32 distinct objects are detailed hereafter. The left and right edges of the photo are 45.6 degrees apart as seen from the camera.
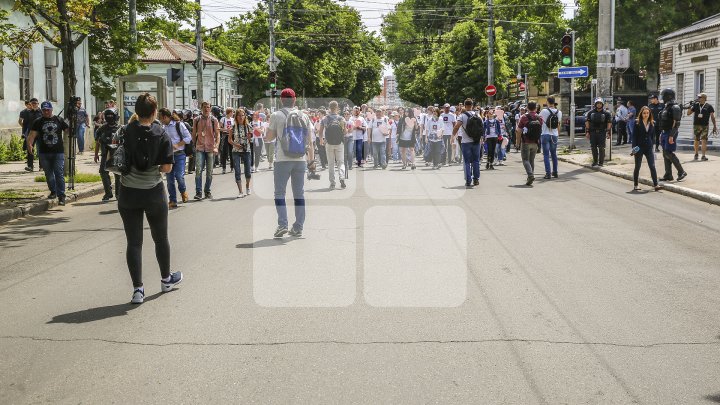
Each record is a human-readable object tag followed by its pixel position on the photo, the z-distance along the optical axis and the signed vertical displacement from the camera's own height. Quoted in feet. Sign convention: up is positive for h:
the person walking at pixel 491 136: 74.43 -0.80
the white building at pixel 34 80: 87.61 +5.78
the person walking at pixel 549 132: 62.64 -0.42
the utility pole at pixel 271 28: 149.69 +17.94
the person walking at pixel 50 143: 47.67 -0.65
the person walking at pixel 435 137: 77.76 -0.88
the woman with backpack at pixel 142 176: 23.76 -1.29
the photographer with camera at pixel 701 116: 70.85 +0.72
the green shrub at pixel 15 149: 86.74 -1.79
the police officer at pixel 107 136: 47.57 -0.31
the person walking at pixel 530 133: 55.88 -0.42
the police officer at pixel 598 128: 69.10 -0.18
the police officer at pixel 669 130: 57.41 -0.34
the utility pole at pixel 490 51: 150.48 +13.34
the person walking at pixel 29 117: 67.31 +1.14
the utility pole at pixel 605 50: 74.95 +6.68
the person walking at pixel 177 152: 47.42 -1.24
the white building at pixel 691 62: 97.66 +7.67
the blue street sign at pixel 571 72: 84.02 +5.35
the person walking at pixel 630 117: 98.51 +0.98
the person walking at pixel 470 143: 55.47 -1.04
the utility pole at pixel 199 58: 102.37 +8.59
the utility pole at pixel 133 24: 65.19 +8.18
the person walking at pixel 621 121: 105.25 +0.56
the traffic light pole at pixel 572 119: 88.64 +0.76
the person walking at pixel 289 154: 34.83 -1.04
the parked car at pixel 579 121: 143.02 +0.84
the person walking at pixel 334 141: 57.21 -0.88
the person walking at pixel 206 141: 52.13 -0.69
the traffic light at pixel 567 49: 83.92 +7.54
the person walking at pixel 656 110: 71.79 +1.42
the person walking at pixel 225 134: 68.74 -0.40
